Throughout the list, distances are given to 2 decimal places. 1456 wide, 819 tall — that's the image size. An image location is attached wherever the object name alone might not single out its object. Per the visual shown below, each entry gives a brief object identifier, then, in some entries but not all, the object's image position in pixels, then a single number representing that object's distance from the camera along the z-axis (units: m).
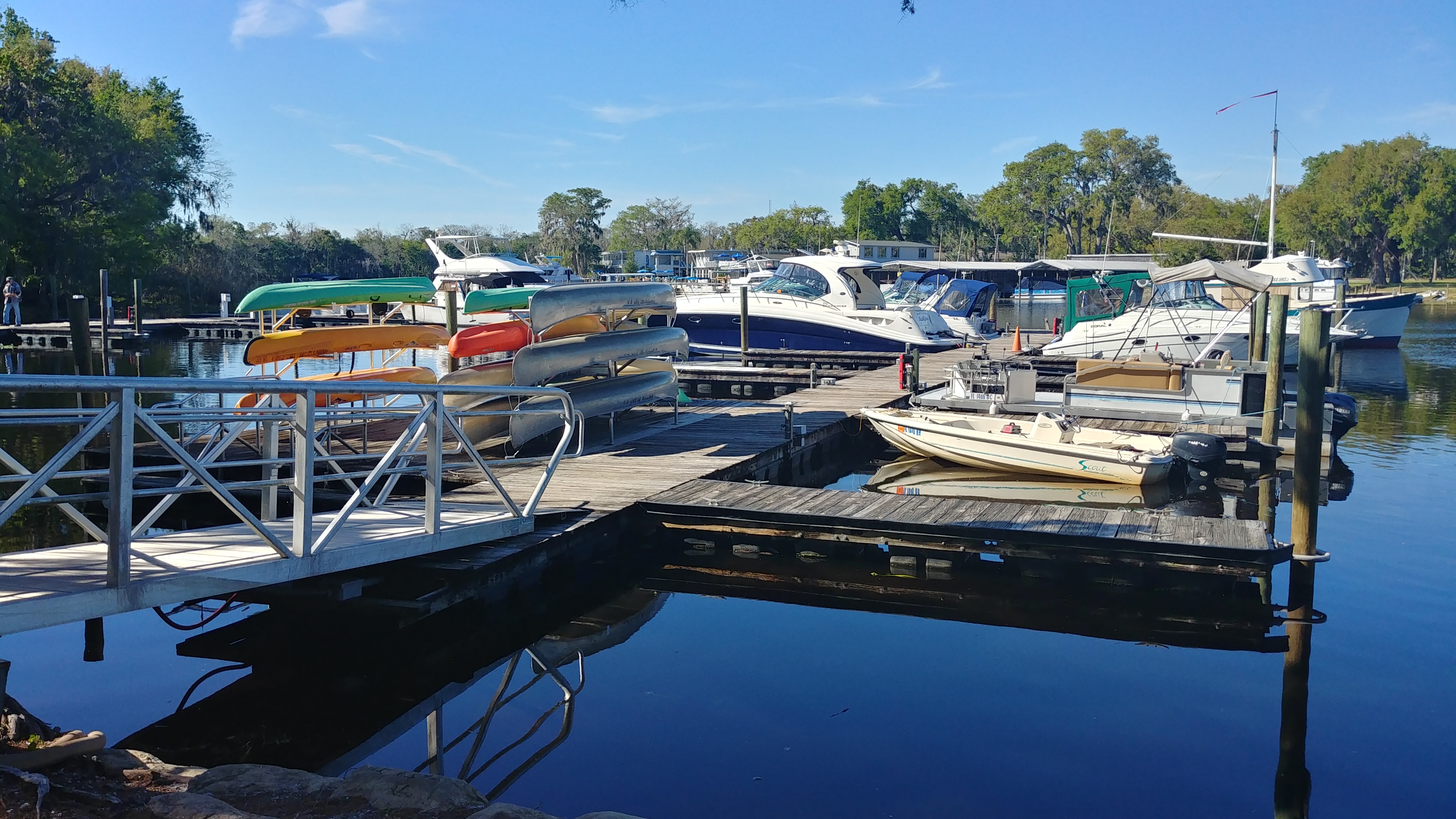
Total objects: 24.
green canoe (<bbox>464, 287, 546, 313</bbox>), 15.76
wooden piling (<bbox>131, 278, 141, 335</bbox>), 35.00
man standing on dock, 35.53
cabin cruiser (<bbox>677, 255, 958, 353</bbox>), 27.45
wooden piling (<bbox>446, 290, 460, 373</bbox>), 17.56
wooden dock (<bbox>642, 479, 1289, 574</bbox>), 9.31
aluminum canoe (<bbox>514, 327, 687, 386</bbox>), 12.66
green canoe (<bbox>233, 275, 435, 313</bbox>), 12.54
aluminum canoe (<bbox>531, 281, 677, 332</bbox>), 13.25
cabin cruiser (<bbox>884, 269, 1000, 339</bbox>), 30.11
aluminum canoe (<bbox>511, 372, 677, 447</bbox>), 12.23
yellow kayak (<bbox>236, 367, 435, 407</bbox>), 12.49
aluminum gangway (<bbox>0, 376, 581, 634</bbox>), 5.02
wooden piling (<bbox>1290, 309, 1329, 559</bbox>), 9.65
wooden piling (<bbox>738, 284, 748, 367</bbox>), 25.89
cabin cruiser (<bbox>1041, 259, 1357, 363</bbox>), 20.55
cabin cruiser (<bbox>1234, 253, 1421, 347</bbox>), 35.16
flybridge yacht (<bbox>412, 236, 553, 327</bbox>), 45.81
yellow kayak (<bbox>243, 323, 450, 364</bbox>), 12.05
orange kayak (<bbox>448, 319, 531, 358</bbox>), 13.06
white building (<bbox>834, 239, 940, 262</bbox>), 62.75
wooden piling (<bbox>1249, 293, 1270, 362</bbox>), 19.62
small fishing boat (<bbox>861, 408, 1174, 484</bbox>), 14.26
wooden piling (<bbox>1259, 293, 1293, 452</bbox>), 15.72
